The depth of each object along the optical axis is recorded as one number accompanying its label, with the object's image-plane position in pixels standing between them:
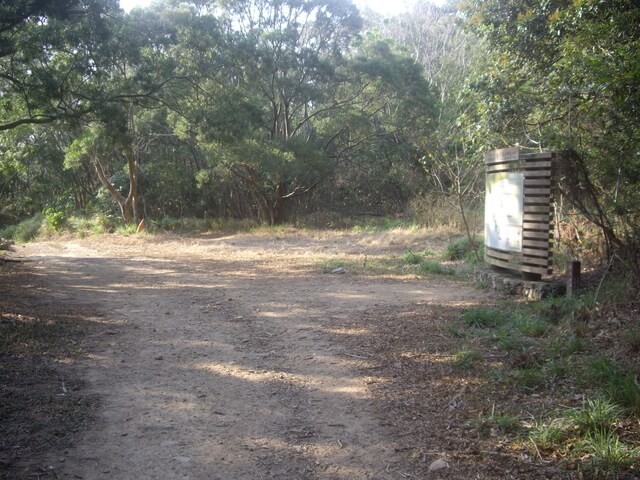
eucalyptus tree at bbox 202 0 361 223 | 20.03
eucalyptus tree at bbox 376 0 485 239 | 12.44
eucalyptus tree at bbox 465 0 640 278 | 6.57
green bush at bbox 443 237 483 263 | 12.70
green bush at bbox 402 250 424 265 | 12.54
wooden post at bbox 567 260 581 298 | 7.60
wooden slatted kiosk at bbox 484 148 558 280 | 7.97
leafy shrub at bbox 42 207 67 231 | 25.70
